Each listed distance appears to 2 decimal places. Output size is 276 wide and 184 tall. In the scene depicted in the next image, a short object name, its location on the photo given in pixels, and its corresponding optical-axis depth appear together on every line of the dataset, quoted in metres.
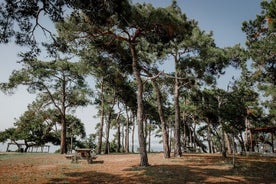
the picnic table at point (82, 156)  15.98
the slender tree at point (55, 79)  26.72
